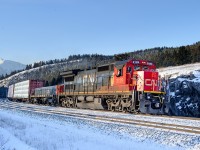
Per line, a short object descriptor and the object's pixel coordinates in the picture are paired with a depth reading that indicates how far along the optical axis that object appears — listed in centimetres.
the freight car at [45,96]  3739
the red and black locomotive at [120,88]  2025
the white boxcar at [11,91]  6496
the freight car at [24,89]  5025
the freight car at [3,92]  8306
